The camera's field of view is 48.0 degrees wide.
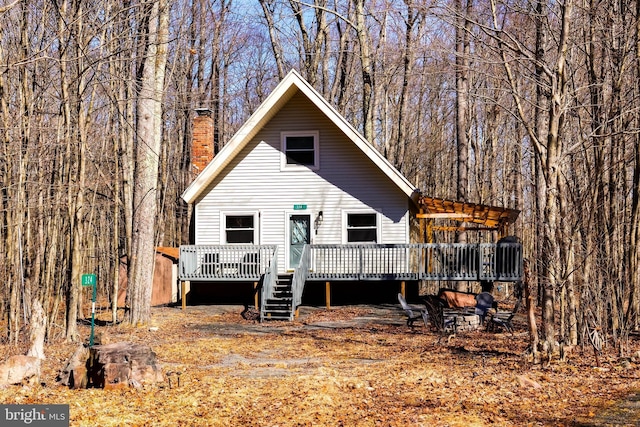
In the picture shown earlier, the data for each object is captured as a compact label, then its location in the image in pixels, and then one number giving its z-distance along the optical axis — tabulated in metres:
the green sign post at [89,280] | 12.14
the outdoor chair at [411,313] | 16.02
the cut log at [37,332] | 11.19
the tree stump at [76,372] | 9.52
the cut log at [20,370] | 8.97
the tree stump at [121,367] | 9.38
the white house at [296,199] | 21.42
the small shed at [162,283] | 23.75
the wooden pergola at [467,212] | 21.06
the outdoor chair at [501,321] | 14.97
